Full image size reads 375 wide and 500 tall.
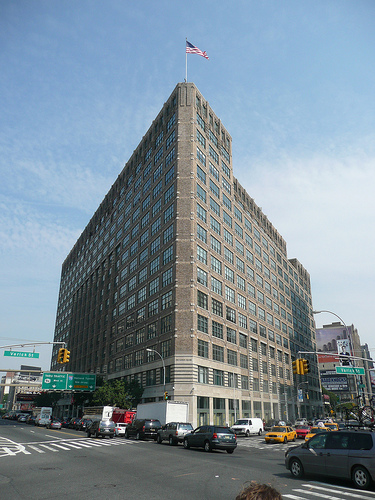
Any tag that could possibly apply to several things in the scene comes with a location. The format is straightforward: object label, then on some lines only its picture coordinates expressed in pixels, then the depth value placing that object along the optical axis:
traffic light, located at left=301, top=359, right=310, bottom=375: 32.53
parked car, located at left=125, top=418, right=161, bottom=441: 35.15
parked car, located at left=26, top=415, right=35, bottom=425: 74.68
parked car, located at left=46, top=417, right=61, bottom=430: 57.84
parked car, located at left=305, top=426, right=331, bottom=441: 34.77
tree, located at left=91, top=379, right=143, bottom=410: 59.31
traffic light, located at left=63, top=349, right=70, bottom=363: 32.96
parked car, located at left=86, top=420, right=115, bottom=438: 36.75
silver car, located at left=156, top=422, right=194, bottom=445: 30.86
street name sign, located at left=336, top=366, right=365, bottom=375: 36.91
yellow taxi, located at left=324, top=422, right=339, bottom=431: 46.18
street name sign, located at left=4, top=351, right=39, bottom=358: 41.53
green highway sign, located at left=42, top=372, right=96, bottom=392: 70.06
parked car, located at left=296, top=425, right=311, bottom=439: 41.25
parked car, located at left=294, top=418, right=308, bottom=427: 56.56
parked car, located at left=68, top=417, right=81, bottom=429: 60.88
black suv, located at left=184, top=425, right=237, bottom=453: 25.77
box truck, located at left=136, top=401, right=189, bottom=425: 38.03
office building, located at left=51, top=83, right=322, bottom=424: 56.34
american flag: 54.01
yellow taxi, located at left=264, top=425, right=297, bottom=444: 35.14
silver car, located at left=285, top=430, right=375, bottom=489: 13.20
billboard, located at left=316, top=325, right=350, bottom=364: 192.00
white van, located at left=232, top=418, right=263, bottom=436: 45.59
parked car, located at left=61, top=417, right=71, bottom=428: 66.32
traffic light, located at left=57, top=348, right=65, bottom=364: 32.77
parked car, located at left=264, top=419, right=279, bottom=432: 56.64
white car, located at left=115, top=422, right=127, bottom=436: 41.52
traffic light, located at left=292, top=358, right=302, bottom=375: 32.53
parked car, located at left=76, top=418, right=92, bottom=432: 54.15
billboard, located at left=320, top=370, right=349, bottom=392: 193.50
